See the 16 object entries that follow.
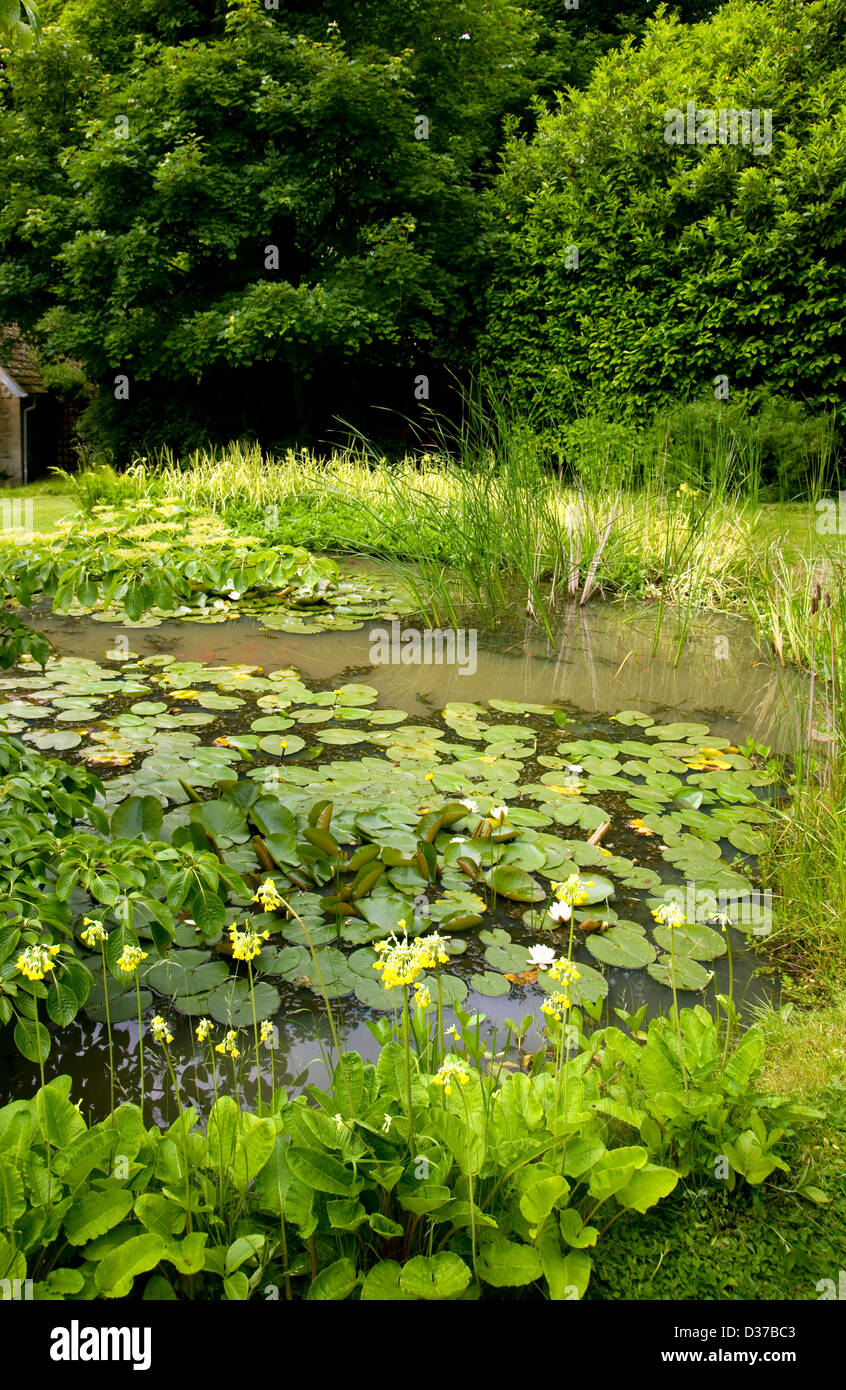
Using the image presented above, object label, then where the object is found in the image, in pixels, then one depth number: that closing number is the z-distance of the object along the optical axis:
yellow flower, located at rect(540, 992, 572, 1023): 1.46
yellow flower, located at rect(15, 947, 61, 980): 1.32
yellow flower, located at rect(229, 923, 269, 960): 1.40
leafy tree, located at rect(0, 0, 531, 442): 9.77
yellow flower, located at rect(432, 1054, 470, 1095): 1.29
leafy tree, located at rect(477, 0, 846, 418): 7.79
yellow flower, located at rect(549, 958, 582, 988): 1.43
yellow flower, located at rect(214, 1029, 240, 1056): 1.42
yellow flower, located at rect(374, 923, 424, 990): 1.22
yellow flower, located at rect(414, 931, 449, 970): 1.25
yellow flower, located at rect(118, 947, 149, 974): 1.44
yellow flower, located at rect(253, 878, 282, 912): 1.42
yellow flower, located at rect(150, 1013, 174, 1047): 1.46
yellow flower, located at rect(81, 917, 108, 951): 1.46
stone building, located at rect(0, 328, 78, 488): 16.45
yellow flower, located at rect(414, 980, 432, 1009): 1.28
